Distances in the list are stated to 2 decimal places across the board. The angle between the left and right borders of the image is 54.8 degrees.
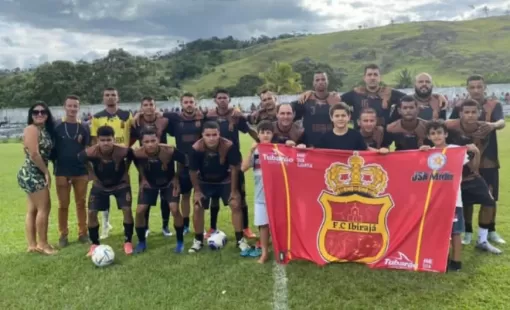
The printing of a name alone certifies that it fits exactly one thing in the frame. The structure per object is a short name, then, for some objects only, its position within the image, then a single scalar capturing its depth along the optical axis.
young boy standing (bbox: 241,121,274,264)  6.37
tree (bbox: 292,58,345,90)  72.62
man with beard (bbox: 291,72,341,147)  7.43
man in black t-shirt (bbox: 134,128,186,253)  6.80
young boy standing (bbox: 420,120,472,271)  5.84
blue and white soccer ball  6.91
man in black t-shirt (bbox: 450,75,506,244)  6.76
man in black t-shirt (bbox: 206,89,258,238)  7.74
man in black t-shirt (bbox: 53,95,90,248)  7.40
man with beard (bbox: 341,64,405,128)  7.11
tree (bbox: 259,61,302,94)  67.81
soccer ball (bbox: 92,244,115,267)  6.43
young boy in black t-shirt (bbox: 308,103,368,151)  6.10
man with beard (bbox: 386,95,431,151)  6.50
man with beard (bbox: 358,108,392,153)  6.37
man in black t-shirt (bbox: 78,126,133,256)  6.70
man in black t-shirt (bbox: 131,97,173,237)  7.80
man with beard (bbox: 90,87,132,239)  7.83
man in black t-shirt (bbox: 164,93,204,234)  7.87
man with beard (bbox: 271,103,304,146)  6.74
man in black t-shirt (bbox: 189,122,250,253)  6.71
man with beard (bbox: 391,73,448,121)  6.90
